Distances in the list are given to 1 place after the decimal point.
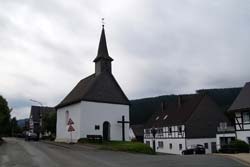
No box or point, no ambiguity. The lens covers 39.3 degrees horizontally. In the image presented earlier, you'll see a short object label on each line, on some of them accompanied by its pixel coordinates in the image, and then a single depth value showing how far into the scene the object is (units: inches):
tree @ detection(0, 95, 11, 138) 1642.6
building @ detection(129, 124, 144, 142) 3368.6
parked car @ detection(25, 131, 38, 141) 2148.1
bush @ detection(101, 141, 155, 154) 1111.6
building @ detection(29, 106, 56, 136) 3834.9
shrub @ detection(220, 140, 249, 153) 1158.4
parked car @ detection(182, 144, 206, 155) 1843.0
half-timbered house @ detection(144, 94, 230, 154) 2265.0
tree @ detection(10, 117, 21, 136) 3974.4
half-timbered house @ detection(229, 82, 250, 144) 1492.4
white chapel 1636.3
